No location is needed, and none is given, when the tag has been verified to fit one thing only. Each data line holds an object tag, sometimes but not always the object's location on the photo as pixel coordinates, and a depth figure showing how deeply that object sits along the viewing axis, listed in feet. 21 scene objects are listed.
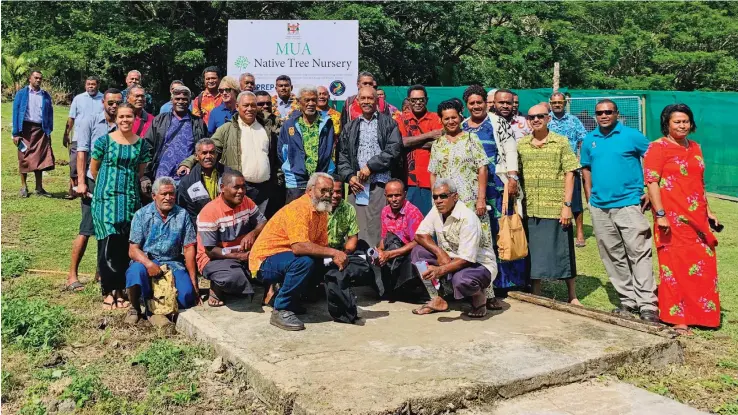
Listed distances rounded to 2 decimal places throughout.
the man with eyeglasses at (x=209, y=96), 24.52
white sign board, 31.09
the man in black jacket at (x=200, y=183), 19.88
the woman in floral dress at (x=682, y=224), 18.34
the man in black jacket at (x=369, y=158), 20.35
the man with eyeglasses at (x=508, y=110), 21.58
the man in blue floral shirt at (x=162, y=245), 18.20
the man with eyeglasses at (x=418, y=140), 21.21
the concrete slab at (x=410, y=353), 13.00
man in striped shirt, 18.24
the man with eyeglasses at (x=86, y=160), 20.58
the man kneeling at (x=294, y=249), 16.94
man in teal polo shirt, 19.12
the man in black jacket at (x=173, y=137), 21.04
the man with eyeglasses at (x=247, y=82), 24.11
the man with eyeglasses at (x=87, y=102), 27.30
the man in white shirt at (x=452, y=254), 17.61
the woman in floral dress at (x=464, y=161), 18.95
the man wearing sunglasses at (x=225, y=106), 22.49
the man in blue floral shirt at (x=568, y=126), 26.96
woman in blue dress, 19.51
